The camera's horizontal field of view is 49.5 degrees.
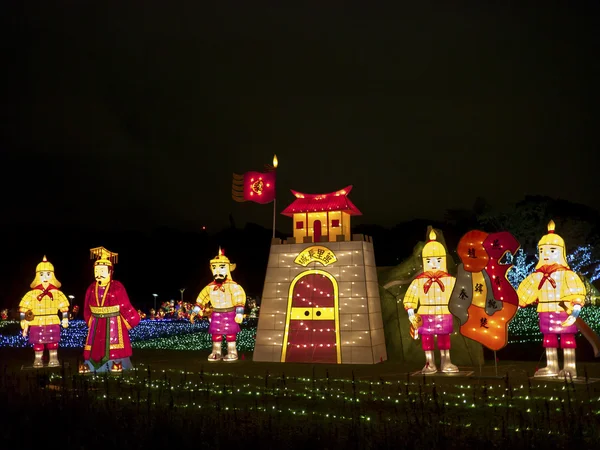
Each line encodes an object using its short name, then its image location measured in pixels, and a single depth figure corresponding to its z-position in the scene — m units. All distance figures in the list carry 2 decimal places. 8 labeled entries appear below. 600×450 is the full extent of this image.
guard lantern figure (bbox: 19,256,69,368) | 14.42
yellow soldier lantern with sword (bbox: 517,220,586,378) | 10.92
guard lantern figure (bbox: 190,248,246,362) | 14.84
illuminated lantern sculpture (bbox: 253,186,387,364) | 14.37
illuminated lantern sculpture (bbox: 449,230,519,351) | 11.19
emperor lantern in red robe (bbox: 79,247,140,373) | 12.64
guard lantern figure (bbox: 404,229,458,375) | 12.05
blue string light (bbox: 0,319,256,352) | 19.61
